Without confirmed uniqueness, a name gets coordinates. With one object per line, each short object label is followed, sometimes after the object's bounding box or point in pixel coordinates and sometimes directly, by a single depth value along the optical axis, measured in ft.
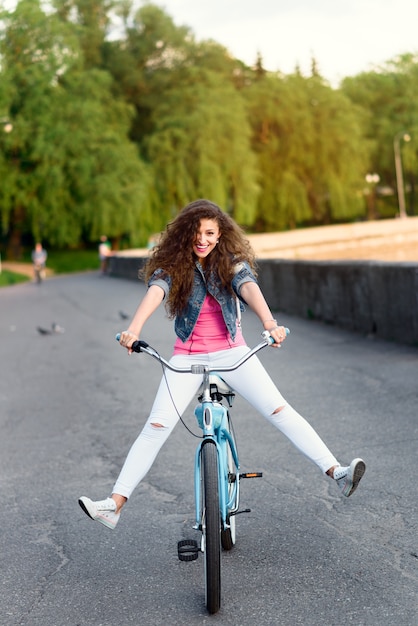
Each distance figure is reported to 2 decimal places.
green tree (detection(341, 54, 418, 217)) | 242.78
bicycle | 12.42
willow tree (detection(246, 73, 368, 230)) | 195.00
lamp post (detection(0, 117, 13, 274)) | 157.50
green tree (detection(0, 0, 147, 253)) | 159.22
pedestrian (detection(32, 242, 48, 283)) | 144.66
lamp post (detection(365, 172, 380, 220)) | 231.20
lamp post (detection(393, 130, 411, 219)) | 233.55
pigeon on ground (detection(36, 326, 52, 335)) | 56.95
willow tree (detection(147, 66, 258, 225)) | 166.81
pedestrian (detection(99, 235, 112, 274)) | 159.12
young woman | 14.34
